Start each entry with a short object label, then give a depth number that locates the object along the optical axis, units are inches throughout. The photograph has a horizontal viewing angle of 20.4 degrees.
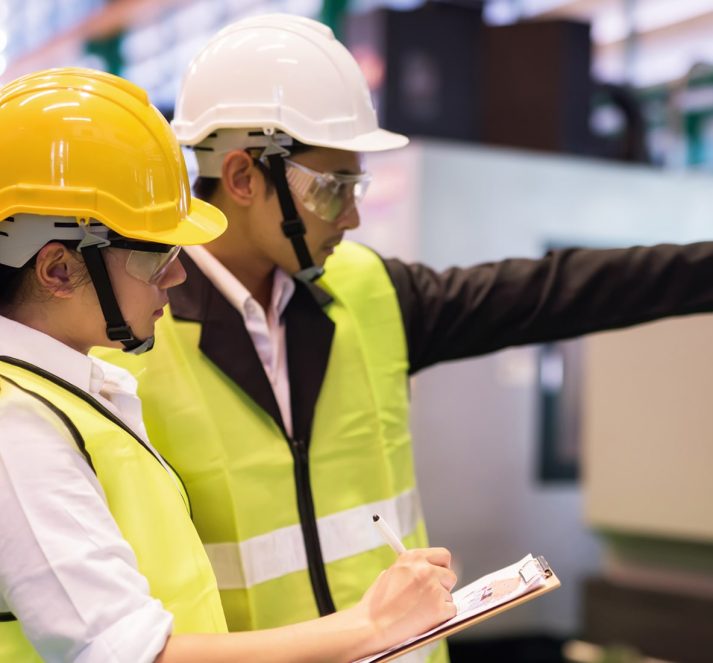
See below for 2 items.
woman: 64.9
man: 82.2
